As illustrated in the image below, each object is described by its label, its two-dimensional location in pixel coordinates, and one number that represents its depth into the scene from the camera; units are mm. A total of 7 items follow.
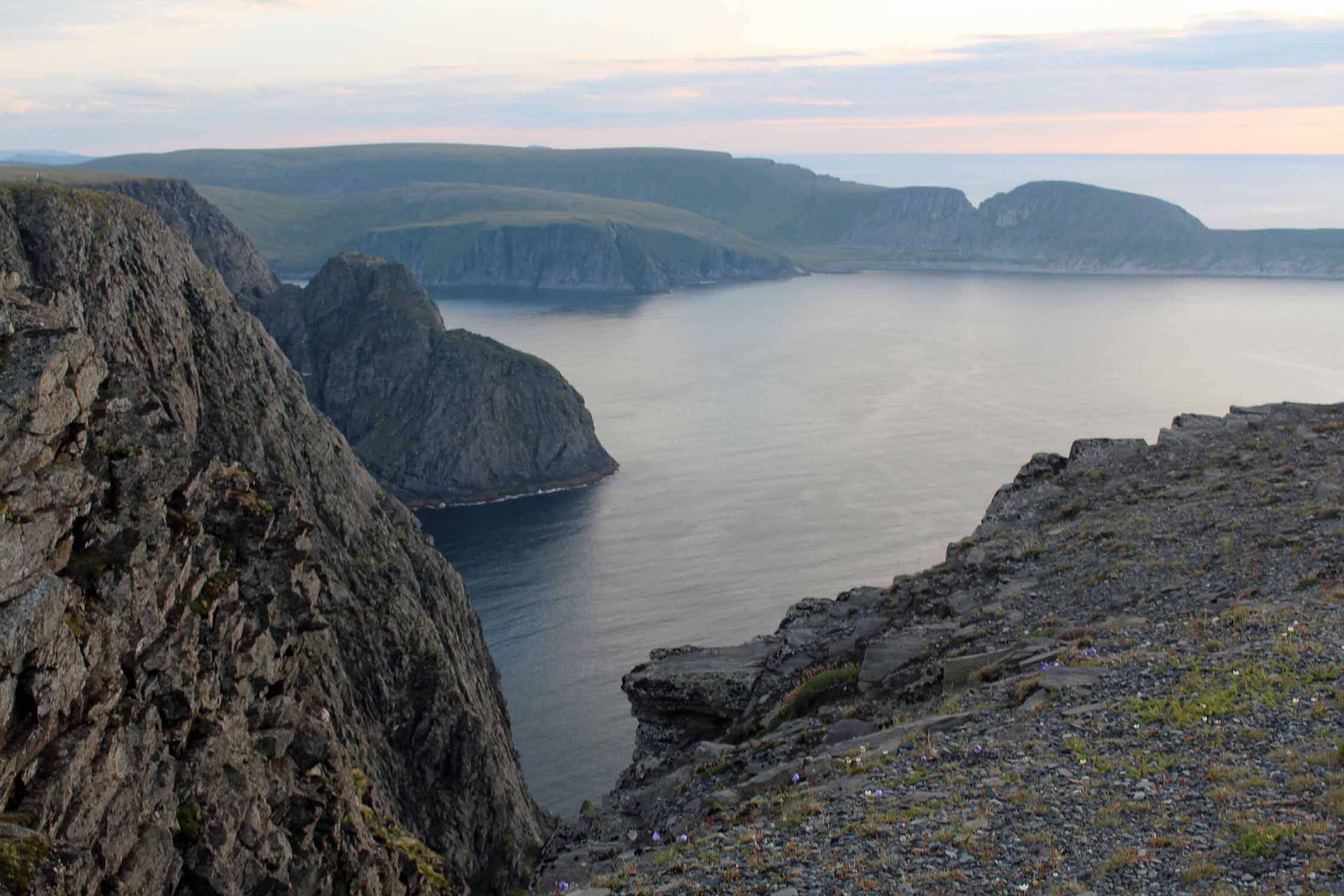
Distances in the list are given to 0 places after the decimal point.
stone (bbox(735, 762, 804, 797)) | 23656
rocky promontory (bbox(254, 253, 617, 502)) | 166250
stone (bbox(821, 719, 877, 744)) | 25641
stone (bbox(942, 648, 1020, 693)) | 26688
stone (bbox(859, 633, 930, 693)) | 28969
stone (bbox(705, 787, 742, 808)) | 23234
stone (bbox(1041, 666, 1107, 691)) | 24031
